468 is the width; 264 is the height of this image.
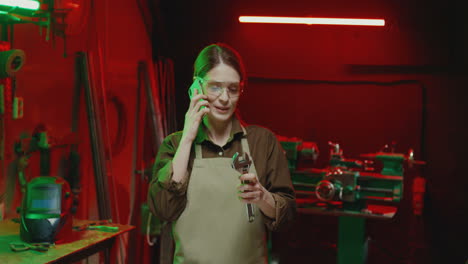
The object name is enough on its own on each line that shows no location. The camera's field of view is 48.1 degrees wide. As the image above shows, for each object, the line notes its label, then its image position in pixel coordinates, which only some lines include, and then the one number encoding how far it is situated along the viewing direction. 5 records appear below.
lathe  3.67
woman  2.00
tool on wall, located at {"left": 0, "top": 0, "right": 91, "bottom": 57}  2.55
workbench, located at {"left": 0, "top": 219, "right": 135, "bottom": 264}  2.15
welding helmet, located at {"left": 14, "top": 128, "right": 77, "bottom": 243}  2.34
